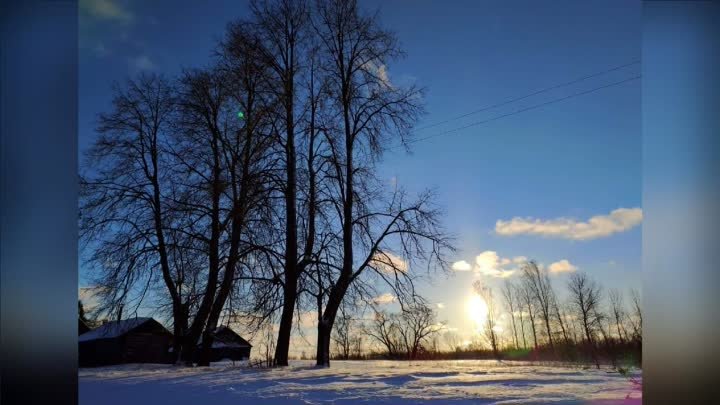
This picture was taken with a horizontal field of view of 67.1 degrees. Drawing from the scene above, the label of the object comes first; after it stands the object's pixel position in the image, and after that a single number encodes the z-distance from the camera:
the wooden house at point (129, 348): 15.46
